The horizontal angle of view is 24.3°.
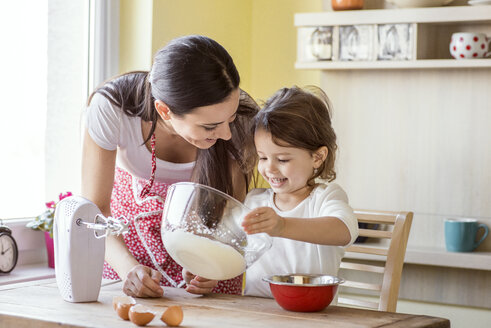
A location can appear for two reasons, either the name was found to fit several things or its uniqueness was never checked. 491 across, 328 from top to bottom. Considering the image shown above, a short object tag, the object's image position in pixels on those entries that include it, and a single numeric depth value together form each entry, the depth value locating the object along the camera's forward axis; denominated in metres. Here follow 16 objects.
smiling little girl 2.23
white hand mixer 2.03
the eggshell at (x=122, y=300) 1.93
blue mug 2.99
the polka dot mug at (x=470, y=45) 2.97
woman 2.11
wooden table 1.90
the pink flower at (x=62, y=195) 2.82
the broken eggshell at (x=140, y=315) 1.87
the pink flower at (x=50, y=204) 2.86
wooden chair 2.29
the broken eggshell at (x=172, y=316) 1.87
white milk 1.95
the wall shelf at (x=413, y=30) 2.98
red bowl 1.96
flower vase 2.83
